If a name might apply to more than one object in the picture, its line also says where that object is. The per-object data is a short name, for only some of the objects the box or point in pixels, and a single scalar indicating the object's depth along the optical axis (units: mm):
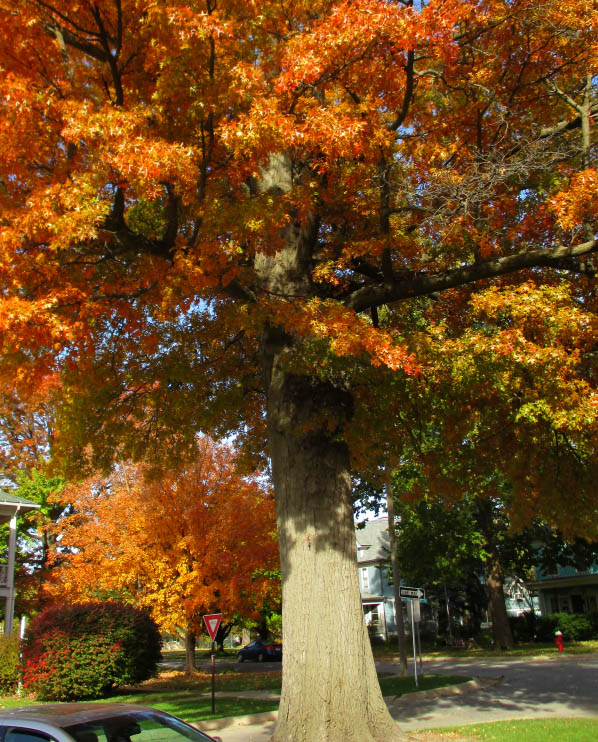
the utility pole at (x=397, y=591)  18828
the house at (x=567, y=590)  40156
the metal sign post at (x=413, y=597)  16547
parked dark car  37688
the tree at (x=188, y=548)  22531
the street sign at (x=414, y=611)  16656
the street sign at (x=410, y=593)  16531
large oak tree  7648
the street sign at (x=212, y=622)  13123
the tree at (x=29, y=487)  30417
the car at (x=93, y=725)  4547
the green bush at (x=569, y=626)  34219
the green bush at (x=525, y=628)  37844
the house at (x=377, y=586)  48938
